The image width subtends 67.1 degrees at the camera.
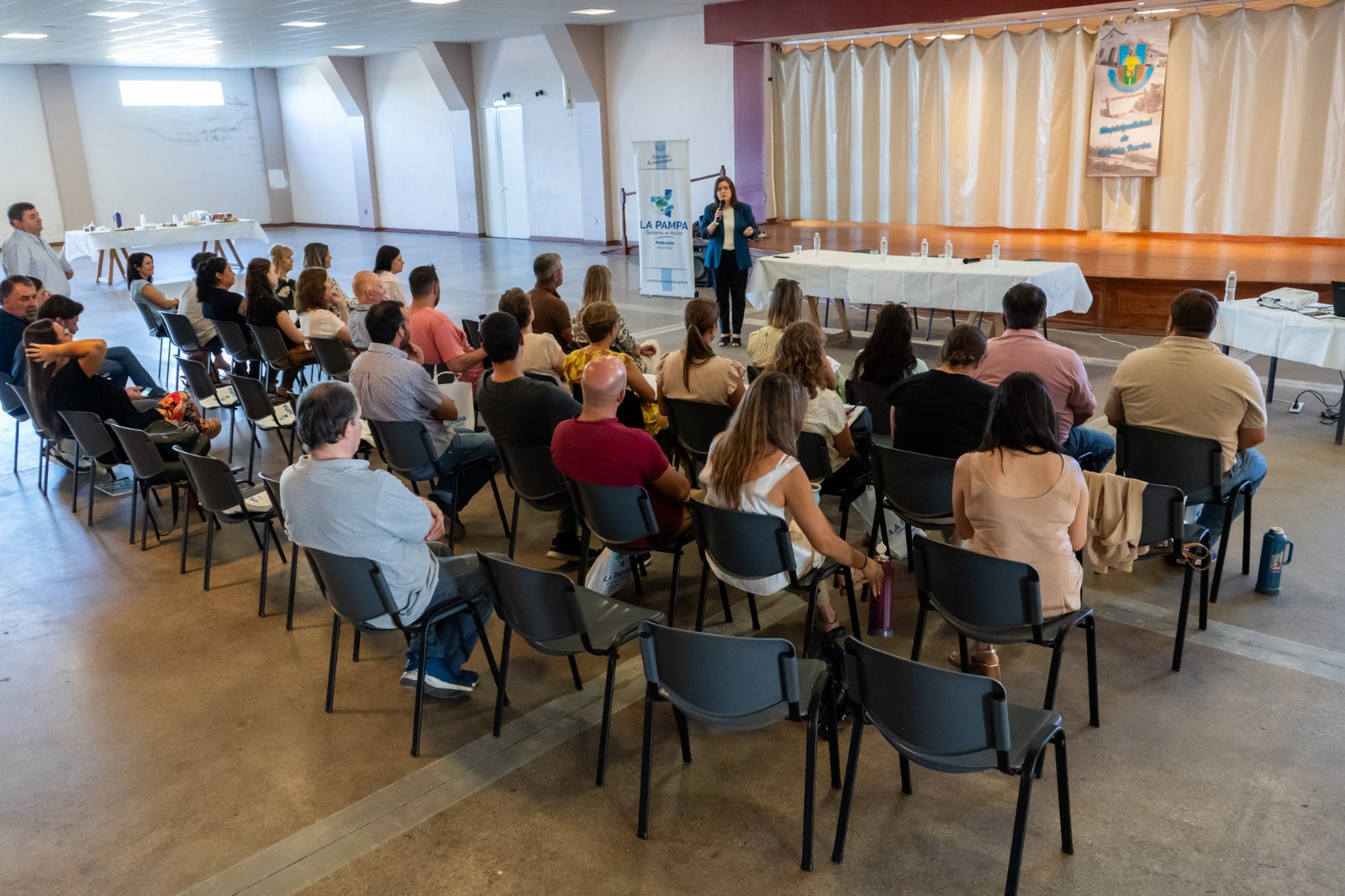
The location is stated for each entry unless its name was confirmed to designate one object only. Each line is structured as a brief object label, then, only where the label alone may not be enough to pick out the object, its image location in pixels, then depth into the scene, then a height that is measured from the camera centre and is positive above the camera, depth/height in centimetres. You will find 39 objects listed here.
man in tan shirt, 396 -81
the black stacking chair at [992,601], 296 -121
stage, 890 -74
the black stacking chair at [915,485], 382 -110
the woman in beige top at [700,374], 476 -80
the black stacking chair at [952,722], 232 -124
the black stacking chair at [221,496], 423 -116
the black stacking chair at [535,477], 429 -112
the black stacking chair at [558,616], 298 -125
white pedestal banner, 1066 -16
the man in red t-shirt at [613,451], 365 -88
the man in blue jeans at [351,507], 312 -89
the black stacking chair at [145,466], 485 -117
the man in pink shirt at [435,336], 580 -71
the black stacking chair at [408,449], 462 -107
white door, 1797 +61
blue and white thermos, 403 -148
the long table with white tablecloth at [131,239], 1440 -25
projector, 648 -76
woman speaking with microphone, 902 -41
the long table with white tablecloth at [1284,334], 592 -93
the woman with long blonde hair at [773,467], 322 -85
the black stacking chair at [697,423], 460 -100
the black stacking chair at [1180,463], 387 -107
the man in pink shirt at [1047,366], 434 -75
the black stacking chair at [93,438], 520 -109
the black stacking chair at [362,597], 315 -119
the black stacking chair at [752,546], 326 -112
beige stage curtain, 1040 +62
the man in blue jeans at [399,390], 465 -80
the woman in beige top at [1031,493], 300 -89
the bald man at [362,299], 633 -55
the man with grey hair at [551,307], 609 -59
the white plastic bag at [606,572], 391 -139
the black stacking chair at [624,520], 362 -112
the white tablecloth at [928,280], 791 -70
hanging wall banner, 1102 +91
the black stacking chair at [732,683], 254 -123
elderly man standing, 870 -23
